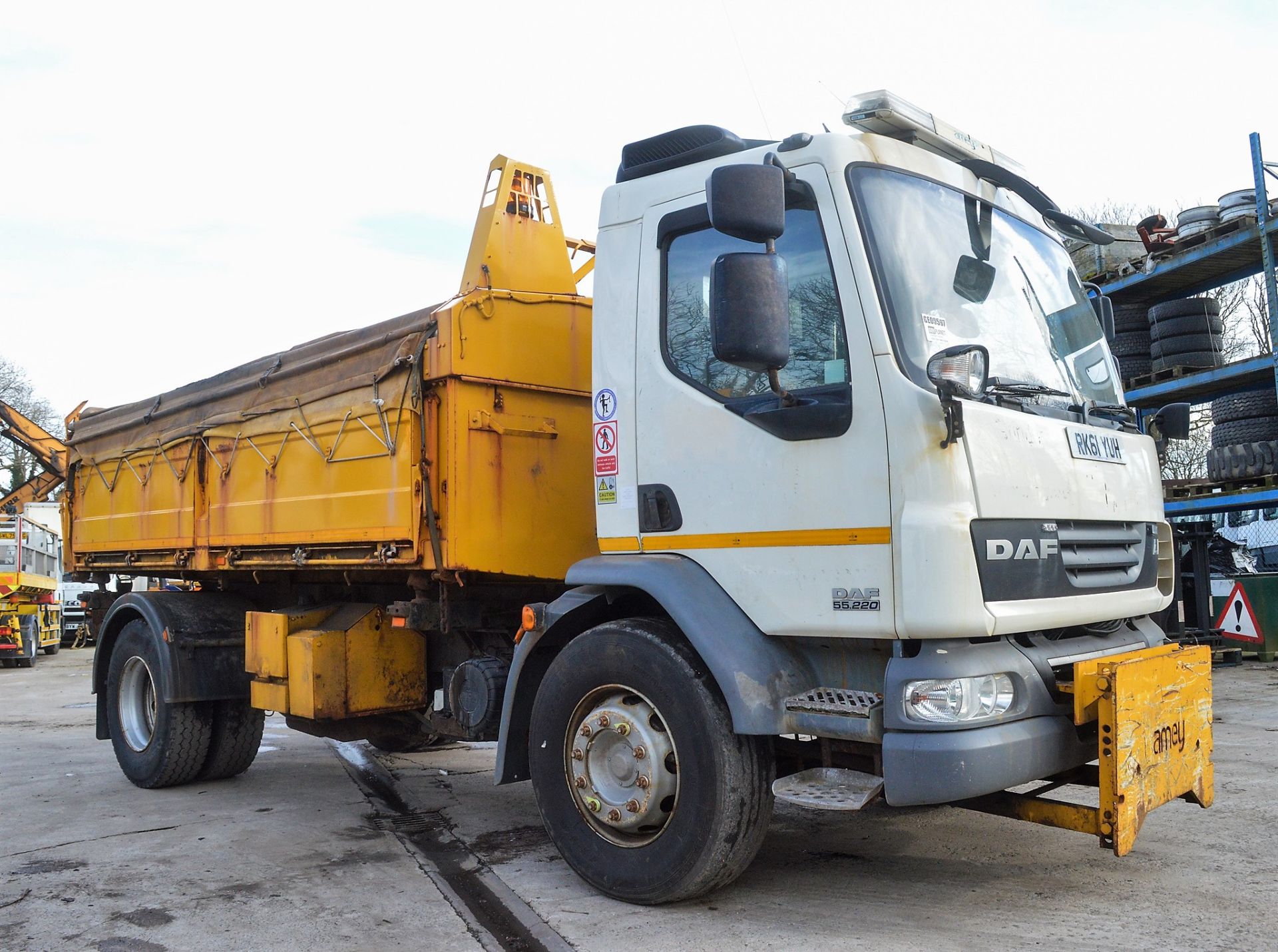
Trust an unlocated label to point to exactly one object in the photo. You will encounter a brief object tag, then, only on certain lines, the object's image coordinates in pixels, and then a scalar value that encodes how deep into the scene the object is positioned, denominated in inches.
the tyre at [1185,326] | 525.3
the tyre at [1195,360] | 520.1
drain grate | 228.7
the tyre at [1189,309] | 528.4
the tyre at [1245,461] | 481.7
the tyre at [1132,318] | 569.6
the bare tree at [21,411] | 1369.3
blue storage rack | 483.8
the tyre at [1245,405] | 494.0
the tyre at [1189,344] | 523.8
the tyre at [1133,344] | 560.7
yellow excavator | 671.8
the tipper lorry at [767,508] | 141.1
